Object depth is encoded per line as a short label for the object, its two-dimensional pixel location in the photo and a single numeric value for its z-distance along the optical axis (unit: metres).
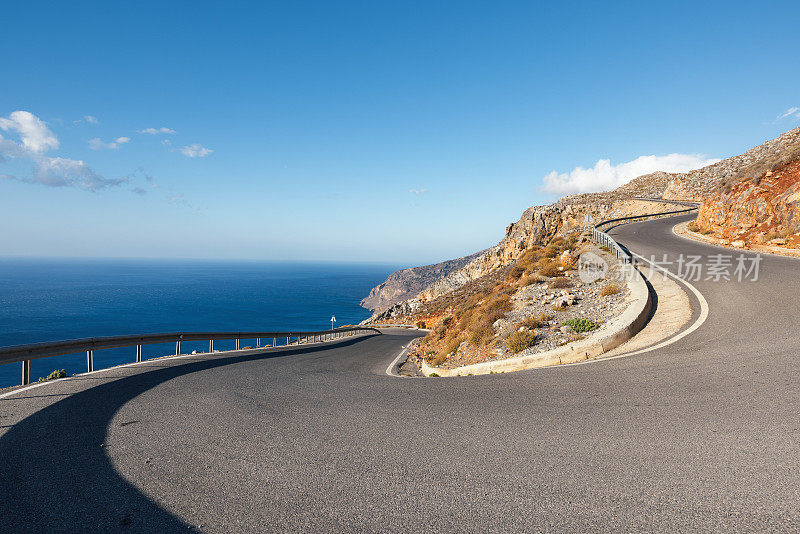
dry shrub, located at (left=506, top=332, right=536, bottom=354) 9.73
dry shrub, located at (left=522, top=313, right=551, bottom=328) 11.14
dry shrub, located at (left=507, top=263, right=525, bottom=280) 22.05
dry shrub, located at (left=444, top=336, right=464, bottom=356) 13.69
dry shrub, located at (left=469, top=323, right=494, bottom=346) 12.39
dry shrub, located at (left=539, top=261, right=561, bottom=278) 17.34
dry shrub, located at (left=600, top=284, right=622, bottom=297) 12.62
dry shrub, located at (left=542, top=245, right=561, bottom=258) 23.42
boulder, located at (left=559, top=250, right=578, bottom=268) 18.92
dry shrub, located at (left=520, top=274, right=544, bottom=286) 16.86
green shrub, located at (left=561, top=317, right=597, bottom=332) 9.92
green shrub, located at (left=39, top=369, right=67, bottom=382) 7.44
